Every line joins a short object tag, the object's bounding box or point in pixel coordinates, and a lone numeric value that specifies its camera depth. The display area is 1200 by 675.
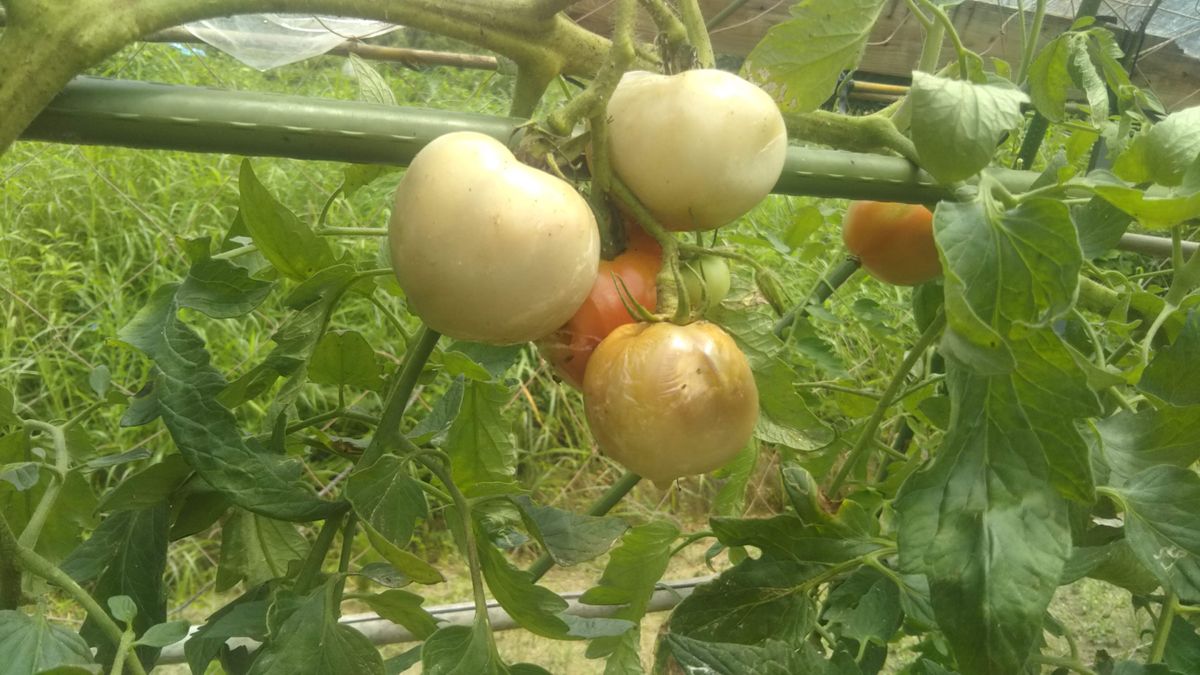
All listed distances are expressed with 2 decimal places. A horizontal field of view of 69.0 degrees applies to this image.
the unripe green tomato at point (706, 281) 0.45
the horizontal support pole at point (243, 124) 0.38
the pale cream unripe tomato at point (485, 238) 0.35
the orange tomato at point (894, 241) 0.67
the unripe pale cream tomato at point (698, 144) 0.38
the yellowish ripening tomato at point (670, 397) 0.39
